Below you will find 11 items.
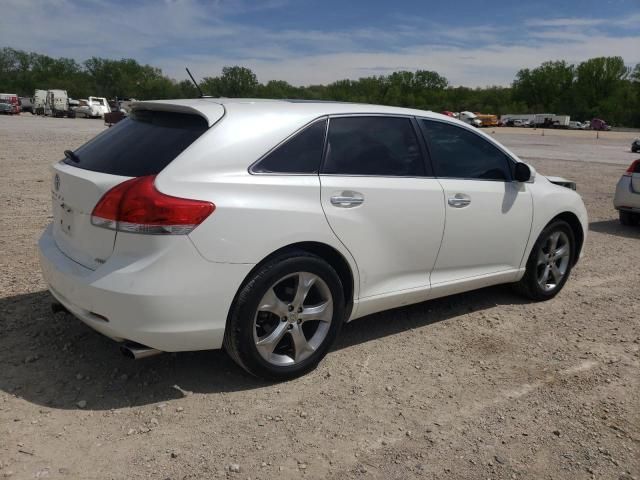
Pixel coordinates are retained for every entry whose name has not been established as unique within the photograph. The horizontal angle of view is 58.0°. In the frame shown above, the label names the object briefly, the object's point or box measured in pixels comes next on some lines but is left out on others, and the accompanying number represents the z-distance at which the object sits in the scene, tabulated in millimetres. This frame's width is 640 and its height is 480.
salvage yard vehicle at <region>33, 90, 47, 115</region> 56575
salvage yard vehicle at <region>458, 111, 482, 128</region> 58509
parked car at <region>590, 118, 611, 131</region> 86062
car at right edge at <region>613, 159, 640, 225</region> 8969
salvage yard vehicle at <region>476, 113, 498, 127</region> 85150
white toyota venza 2975
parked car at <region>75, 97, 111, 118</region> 54531
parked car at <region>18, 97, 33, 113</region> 65875
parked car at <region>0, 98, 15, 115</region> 53250
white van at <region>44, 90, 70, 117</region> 54312
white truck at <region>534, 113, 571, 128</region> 95562
